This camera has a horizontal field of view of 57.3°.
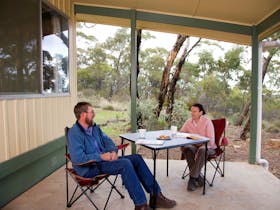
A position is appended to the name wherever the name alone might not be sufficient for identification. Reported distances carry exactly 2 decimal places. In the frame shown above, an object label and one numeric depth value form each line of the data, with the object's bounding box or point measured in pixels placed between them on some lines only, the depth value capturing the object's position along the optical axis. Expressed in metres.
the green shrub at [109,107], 7.74
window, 2.82
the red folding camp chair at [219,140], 3.47
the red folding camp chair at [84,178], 2.48
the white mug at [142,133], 3.15
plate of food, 3.08
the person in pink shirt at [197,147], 3.24
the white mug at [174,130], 3.35
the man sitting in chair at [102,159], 2.45
